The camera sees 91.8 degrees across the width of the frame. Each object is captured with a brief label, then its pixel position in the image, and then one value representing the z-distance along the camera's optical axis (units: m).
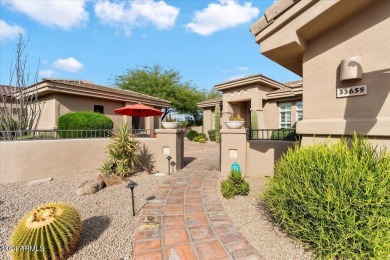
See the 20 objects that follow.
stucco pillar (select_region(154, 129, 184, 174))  8.54
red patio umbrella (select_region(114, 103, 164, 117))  10.10
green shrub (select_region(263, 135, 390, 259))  2.79
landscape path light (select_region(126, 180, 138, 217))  4.44
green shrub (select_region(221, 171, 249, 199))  5.53
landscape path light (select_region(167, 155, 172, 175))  8.15
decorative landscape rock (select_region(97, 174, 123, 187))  6.98
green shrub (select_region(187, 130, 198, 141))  23.50
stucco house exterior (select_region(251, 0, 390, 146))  3.86
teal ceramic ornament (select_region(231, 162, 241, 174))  7.37
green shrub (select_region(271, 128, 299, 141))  7.59
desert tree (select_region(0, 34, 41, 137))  9.11
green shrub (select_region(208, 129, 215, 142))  21.38
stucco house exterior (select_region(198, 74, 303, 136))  14.41
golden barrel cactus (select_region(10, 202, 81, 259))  2.88
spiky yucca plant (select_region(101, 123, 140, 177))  8.12
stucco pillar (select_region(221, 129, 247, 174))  7.48
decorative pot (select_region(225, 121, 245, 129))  7.47
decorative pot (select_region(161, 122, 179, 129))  8.60
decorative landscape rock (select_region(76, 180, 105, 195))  6.13
